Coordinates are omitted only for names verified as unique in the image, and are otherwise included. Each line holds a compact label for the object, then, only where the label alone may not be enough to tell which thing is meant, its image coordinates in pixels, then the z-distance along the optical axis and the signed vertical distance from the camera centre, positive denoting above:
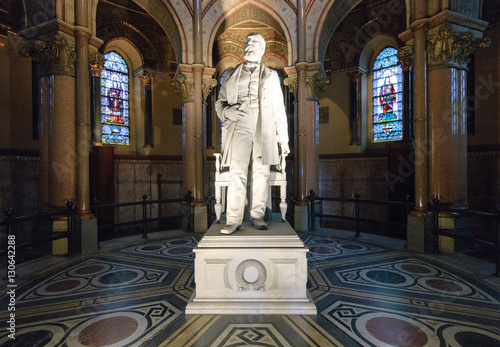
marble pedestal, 2.64 -0.97
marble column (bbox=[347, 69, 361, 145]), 9.32 +2.26
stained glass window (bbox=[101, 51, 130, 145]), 9.17 +2.51
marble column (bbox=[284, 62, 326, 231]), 6.91 +1.15
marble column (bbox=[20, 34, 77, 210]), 4.94 +1.10
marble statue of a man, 2.99 +0.51
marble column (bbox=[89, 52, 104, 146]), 8.30 +1.97
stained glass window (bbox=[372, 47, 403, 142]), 8.81 +2.41
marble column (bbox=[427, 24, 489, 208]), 4.82 +0.97
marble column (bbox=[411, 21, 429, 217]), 4.95 +0.98
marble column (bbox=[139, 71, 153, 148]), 9.66 +2.36
